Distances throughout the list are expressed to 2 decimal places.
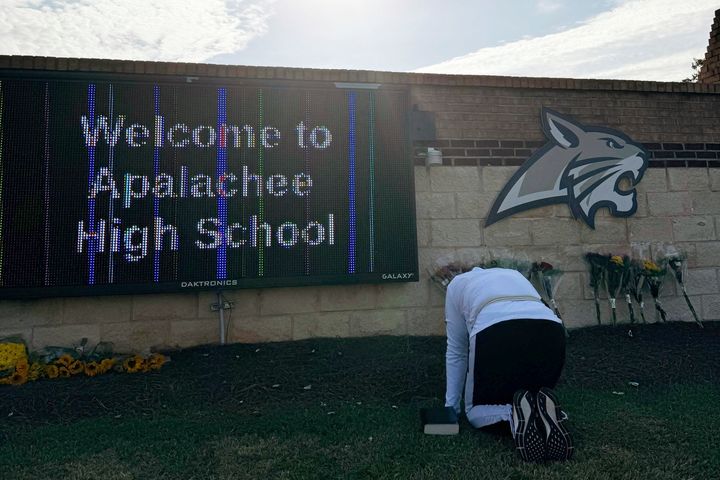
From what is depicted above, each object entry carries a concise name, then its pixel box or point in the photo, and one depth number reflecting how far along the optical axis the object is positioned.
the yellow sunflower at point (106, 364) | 4.82
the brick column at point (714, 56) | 7.94
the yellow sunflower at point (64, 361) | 4.84
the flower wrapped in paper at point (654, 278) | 6.11
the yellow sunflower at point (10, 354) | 4.82
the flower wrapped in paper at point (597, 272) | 6.16
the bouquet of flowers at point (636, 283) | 6.14
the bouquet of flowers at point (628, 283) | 6.09
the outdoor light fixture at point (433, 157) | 5.95
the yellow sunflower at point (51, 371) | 4.74
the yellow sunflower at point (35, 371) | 4.73
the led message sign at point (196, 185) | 4.81
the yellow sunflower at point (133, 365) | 4.79
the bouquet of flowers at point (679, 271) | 6.31
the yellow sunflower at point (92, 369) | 4.75
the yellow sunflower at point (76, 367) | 4.80
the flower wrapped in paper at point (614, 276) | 6.08
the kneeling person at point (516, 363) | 2.80
